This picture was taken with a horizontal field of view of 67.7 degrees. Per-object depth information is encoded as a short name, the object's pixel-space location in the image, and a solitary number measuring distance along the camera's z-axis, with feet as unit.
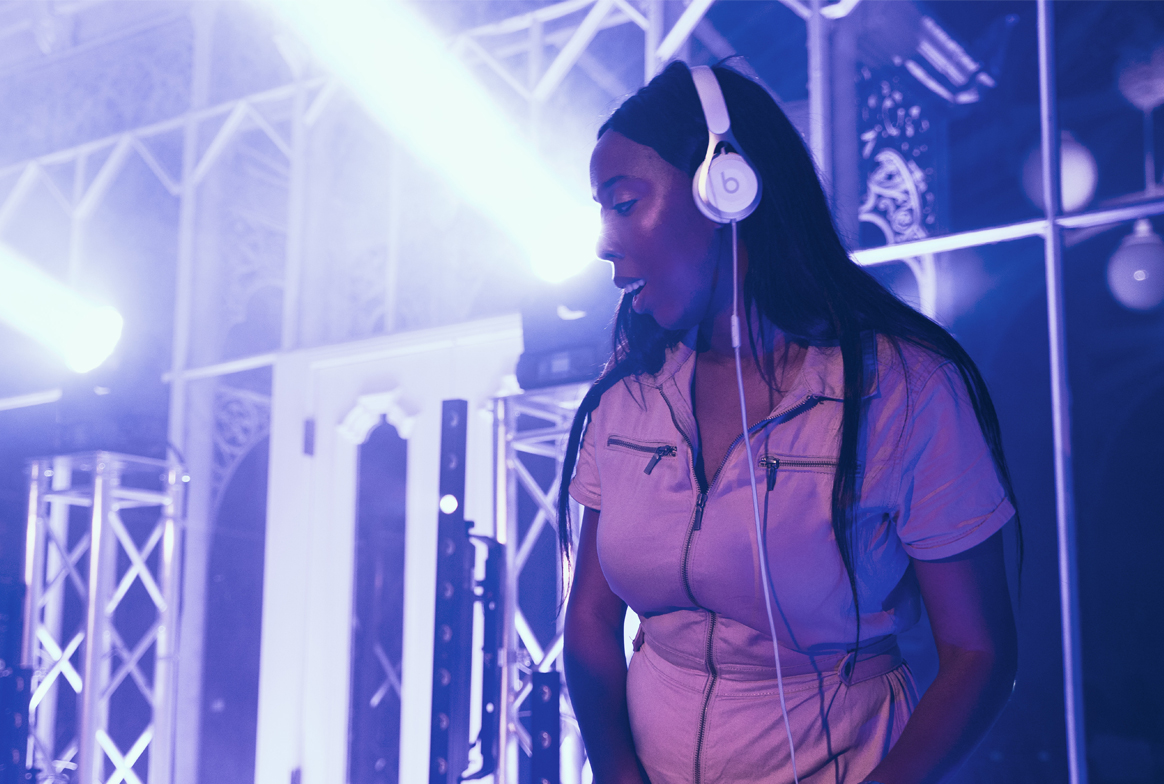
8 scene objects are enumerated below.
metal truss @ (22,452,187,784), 14.20
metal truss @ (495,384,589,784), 10.89
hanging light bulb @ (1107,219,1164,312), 10.23
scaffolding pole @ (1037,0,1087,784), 9.16
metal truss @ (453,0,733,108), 12.29
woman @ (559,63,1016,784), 2.86
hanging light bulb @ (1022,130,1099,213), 15.49
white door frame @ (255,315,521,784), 13.89
